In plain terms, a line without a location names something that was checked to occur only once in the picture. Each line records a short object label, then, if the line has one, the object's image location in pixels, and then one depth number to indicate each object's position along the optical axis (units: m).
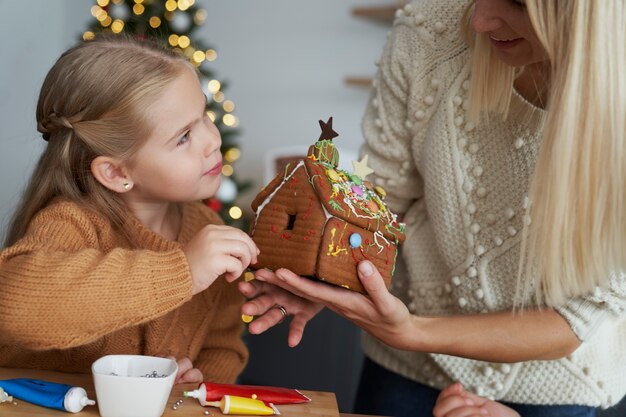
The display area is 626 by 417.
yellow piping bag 0.94
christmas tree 2.79
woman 0.98
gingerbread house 1.05
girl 1.11
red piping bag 0.96
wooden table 0.92
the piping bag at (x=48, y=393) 0.92
